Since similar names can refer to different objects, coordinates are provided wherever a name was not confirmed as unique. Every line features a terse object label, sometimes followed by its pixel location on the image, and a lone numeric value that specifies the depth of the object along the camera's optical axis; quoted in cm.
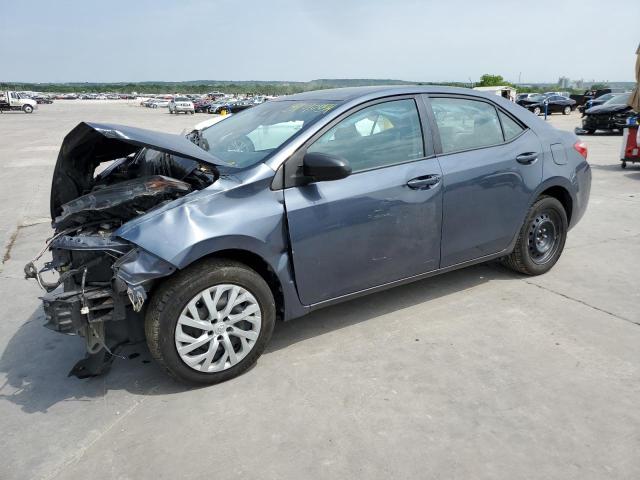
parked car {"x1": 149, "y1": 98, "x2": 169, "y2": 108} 7469
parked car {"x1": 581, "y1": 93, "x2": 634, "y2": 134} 1737
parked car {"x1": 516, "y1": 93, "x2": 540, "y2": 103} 3831
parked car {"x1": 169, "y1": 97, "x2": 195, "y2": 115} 5344
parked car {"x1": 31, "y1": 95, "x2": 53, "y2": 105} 8431
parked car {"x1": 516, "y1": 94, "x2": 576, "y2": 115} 3409
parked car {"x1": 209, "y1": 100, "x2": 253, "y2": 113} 5311
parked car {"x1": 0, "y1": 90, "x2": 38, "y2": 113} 4981
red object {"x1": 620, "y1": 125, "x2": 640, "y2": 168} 966
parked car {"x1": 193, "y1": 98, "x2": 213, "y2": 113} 5831
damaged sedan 287
